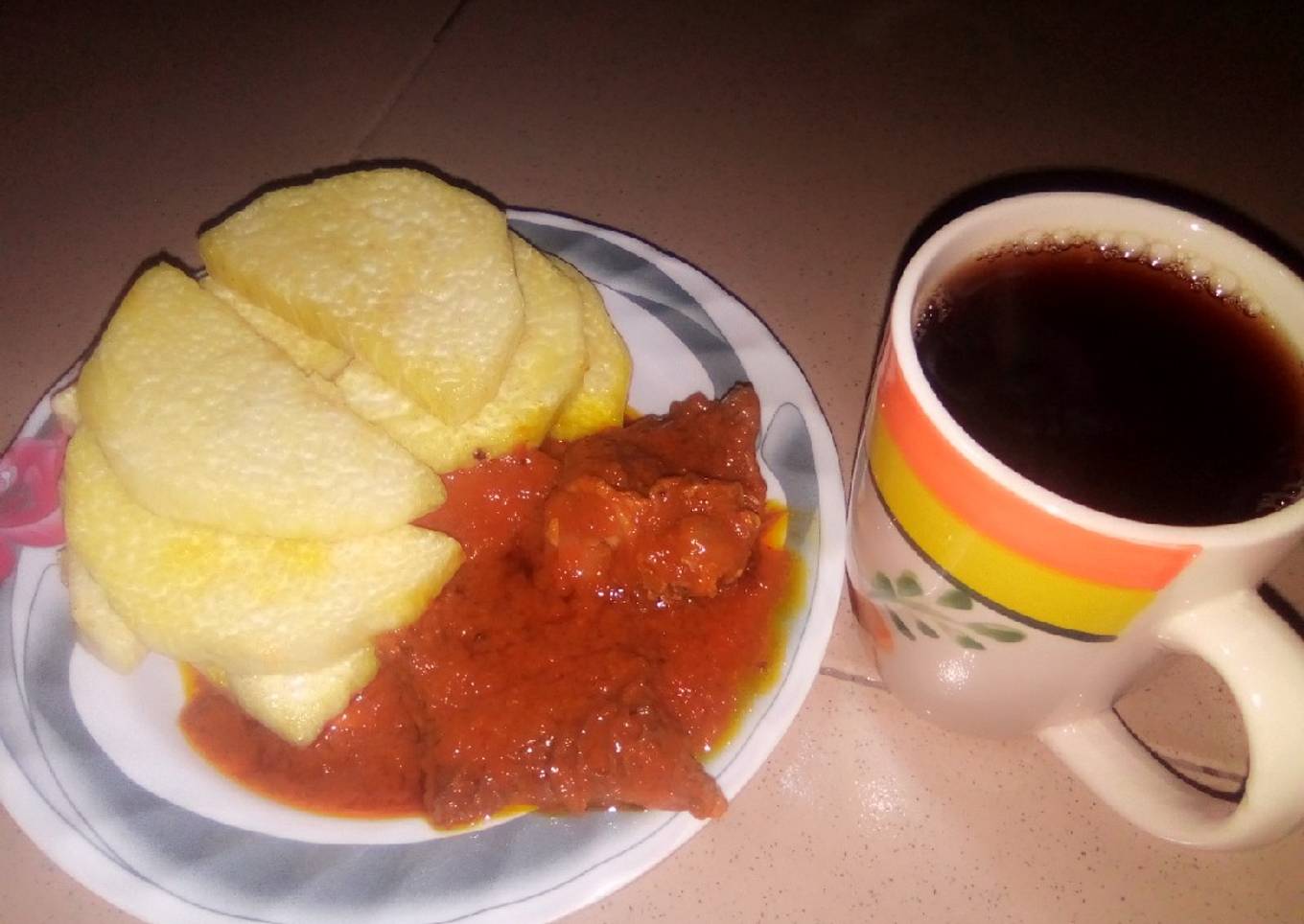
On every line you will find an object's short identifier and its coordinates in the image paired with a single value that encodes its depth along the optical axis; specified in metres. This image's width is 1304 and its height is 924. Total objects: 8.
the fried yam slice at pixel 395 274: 0.30
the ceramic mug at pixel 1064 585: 0.20
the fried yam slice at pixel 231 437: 0.27
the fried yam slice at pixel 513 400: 0.31
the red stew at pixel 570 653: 0.27
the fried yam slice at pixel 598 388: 0.33
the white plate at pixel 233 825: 0.25
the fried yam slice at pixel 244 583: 0.27
